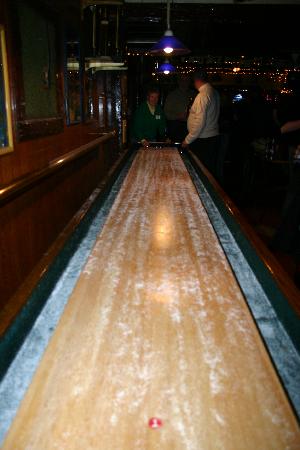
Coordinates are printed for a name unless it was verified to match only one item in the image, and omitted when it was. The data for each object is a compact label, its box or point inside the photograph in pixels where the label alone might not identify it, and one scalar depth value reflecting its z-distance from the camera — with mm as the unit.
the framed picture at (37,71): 3324
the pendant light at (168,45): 5301
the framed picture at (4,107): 2904
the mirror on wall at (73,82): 4965
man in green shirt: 6086
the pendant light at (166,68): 9118
